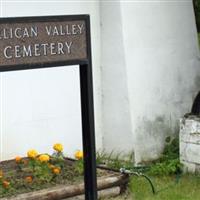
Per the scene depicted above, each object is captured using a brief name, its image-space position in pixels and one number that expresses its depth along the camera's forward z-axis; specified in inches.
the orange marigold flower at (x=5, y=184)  251.6
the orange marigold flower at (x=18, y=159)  276.7
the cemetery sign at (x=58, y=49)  200.4
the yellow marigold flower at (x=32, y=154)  267.4
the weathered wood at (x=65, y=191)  246.7
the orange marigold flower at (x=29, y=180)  260.7
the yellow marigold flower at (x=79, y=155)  278.4
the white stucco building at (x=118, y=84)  294.0
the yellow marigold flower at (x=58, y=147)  275.4
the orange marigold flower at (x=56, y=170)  265.8
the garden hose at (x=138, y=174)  275.4
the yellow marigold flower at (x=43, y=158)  265.4
